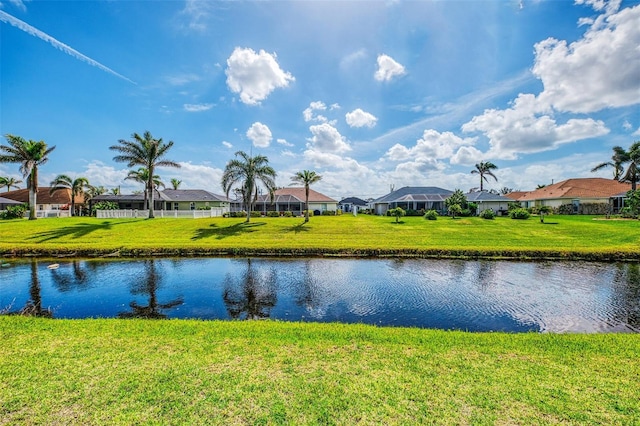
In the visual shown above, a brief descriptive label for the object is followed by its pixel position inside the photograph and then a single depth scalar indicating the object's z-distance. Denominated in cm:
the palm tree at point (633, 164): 4162
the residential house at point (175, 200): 5038
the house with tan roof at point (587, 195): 4847
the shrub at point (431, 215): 4150
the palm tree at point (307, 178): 3765
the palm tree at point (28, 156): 3603
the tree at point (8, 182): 6318
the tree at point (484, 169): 6507
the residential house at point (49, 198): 6006
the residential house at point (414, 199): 5300
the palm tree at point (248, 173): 3516
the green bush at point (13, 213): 4056
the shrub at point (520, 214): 3994
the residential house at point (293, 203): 5400
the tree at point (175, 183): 7878
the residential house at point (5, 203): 5191
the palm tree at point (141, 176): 4678
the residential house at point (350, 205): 8036
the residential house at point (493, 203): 5034
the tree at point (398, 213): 3976
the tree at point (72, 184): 5038
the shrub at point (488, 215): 4081
